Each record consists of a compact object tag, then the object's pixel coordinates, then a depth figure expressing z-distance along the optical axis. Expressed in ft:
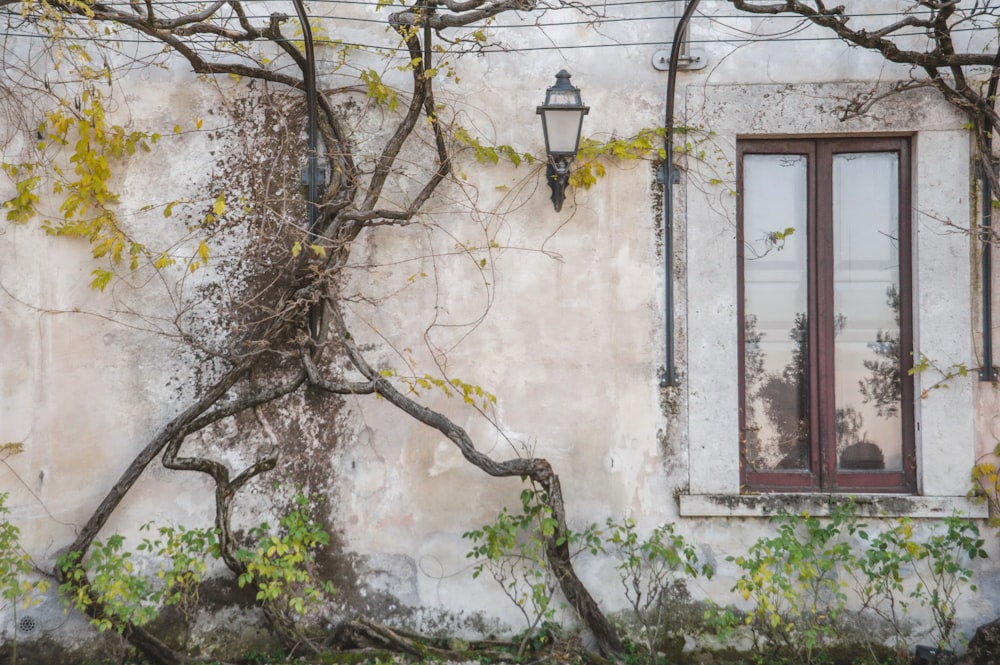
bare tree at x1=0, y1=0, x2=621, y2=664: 14.39
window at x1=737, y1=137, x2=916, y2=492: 15.28
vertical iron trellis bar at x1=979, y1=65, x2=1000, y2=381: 14.71
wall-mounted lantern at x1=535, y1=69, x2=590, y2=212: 14.20
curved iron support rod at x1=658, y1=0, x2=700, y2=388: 14.94
